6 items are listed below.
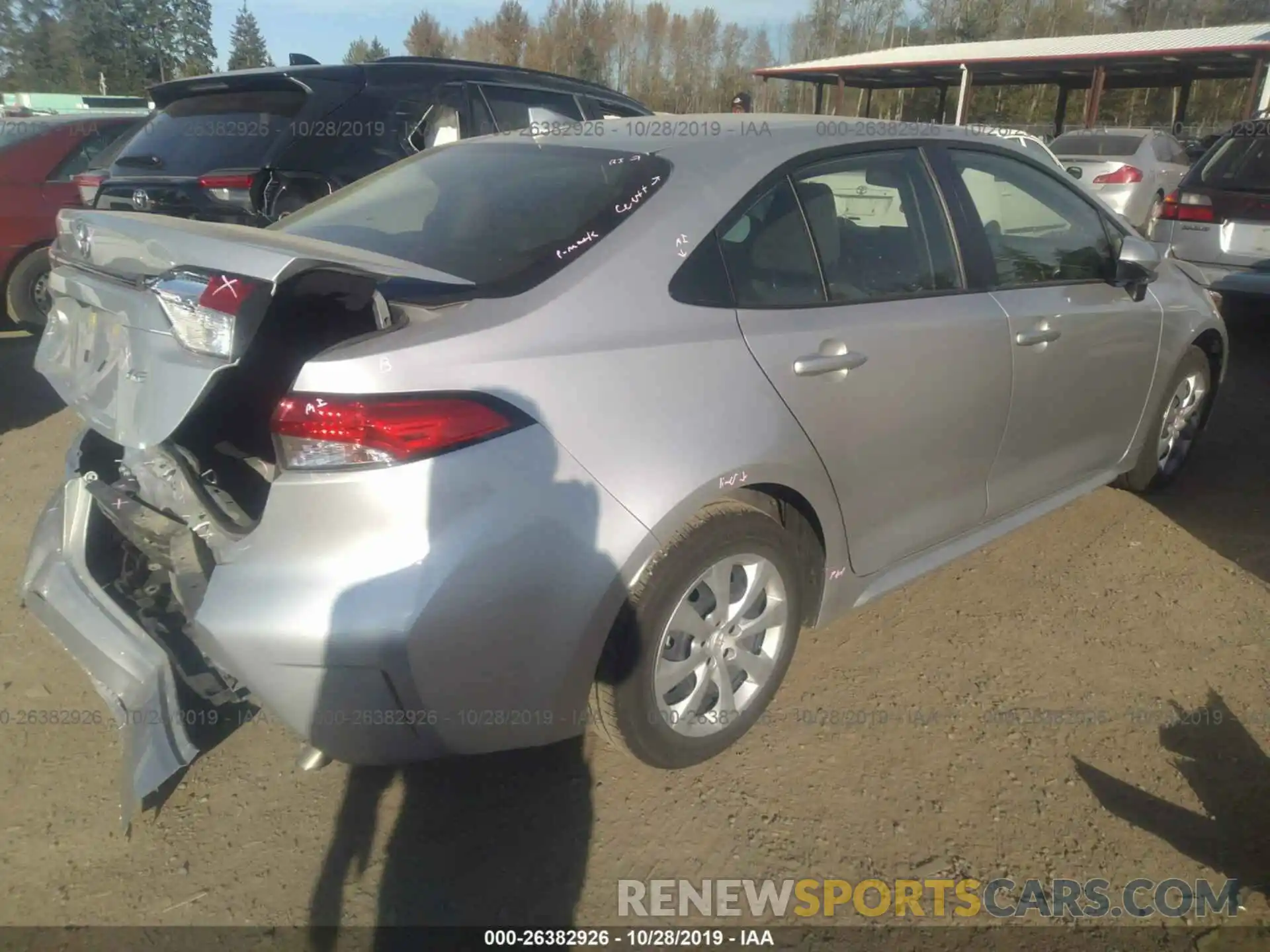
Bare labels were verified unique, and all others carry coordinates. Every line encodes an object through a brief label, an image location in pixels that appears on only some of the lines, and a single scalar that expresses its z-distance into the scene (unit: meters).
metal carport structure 19.05
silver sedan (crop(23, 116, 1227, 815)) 1.85
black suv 4.74
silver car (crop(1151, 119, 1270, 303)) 6.61
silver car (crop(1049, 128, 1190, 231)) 11.47
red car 6.93
